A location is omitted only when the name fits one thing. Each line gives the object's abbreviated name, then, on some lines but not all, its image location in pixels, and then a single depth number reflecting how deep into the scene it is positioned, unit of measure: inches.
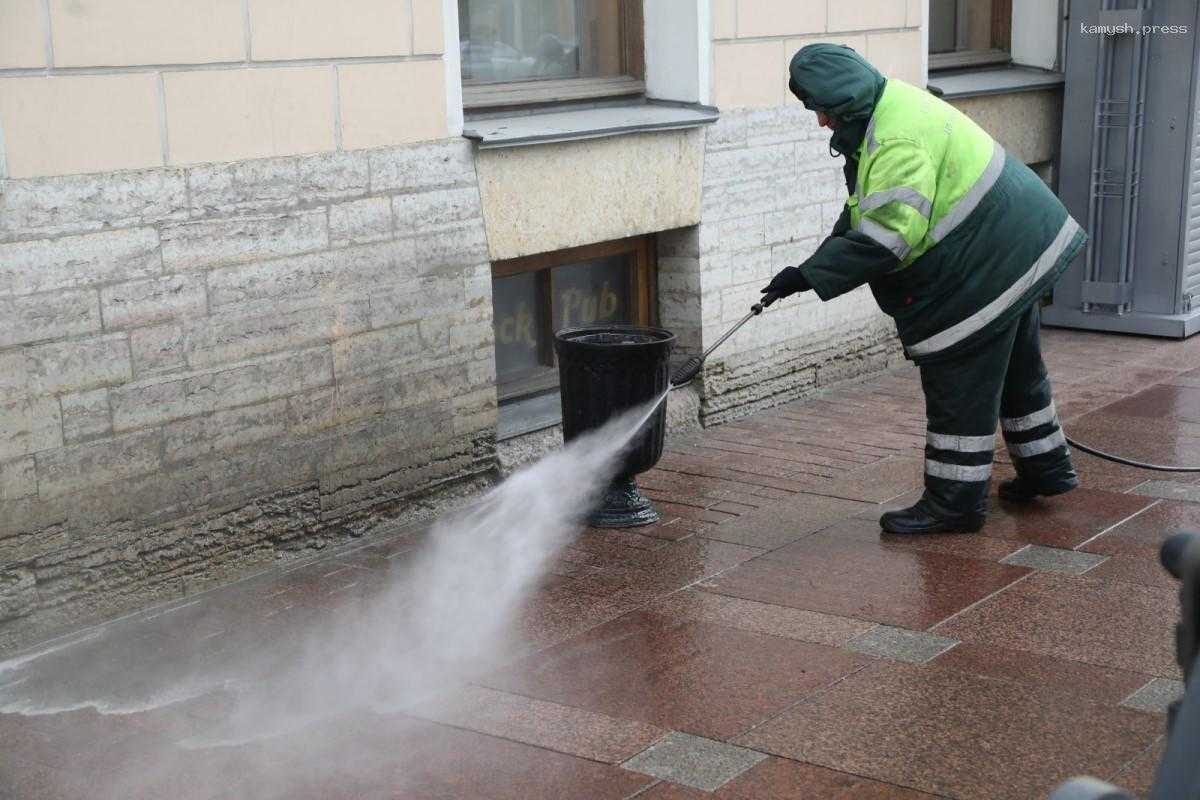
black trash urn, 237.9
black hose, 263.7
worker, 219.9
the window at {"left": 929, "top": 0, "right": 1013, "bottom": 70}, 402.0
